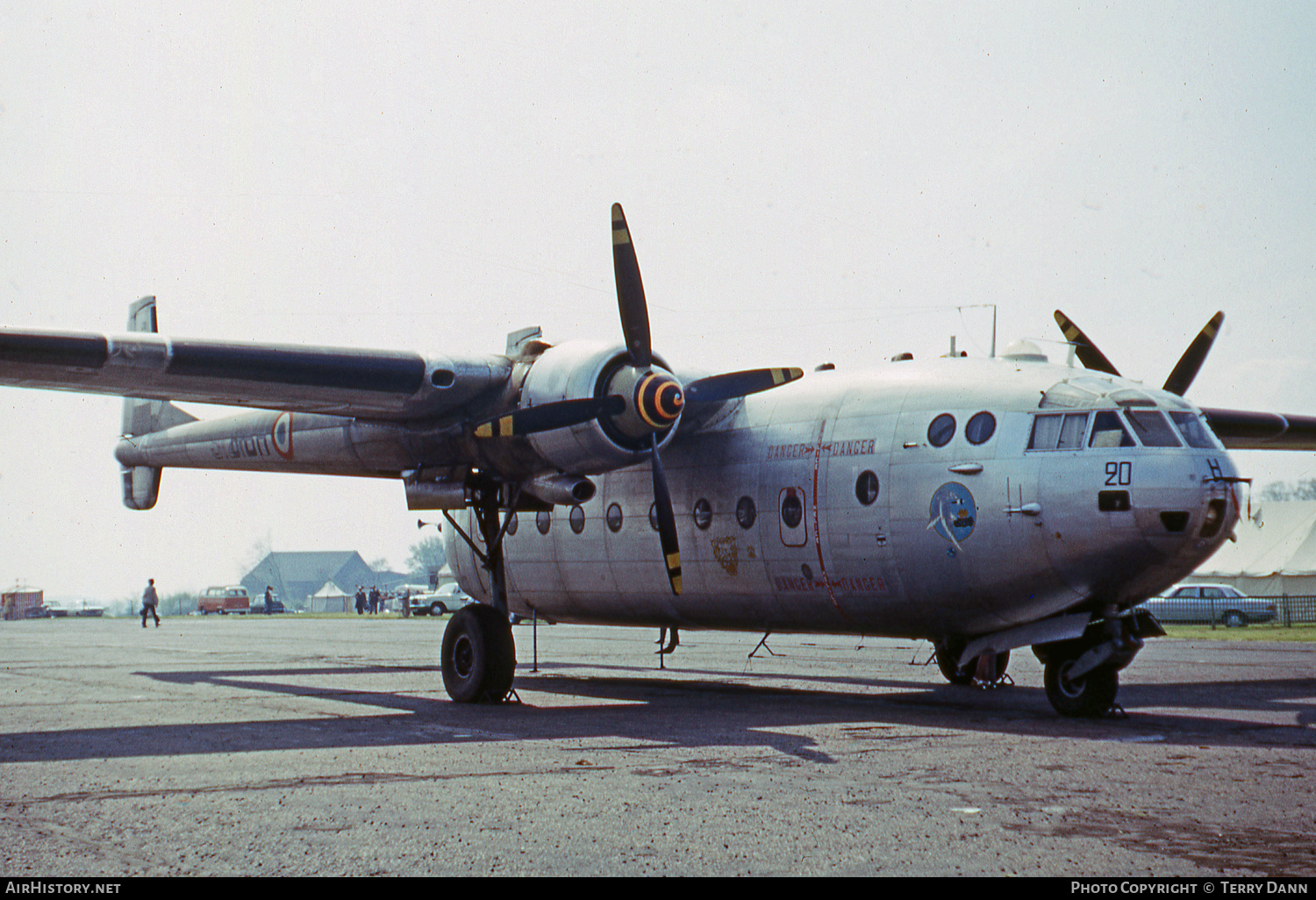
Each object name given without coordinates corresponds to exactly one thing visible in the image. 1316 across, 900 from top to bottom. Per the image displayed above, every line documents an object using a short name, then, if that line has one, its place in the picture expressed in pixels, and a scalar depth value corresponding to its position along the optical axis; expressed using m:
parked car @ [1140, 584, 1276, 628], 44.84
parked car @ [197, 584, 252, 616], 85.00
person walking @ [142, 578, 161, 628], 51.44
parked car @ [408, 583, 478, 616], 65.81
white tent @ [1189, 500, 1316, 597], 49.91
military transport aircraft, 12.74
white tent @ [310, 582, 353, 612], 104.81
